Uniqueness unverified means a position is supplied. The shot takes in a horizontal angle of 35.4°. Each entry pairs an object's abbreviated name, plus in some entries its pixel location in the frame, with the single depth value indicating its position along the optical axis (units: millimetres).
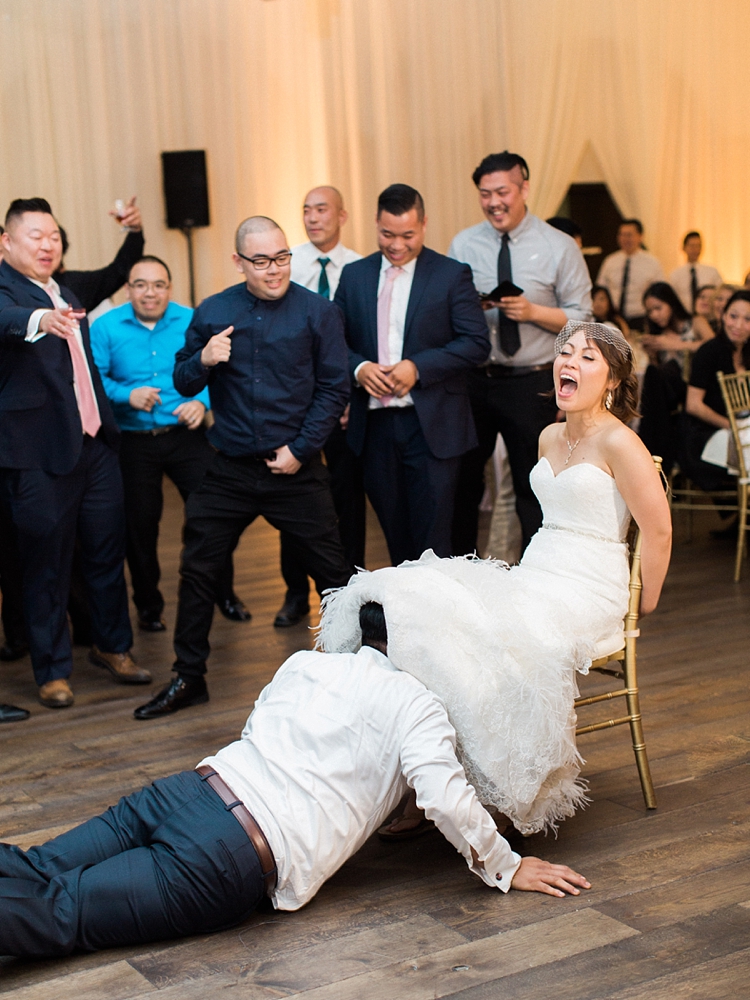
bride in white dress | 2283
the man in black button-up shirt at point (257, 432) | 3656
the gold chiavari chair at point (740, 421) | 5207
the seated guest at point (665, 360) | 5871
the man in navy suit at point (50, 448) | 3715
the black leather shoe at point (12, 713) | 3785
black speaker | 9961
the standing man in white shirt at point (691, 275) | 10102
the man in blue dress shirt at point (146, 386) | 4727
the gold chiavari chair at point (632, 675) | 2666
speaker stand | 10273
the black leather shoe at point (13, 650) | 4621
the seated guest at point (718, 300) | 7789
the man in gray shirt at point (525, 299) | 4398
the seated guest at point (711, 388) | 5477
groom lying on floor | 2016
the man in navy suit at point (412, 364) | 4090
